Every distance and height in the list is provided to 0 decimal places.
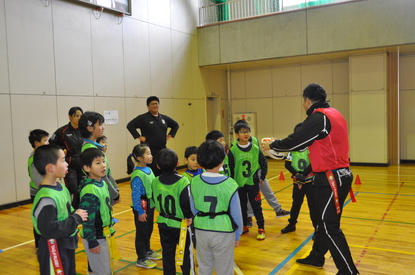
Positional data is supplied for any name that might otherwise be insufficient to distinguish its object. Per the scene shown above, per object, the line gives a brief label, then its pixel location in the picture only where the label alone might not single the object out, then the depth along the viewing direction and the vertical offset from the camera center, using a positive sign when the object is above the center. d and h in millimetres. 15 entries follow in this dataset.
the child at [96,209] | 2787 -708
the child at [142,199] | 3568 -822
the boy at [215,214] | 2604 -721
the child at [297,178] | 4711 -847
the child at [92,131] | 3449 -103
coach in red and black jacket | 3223 -499
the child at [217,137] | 4434 -255
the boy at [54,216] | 2275 -630
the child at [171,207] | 3020 -759
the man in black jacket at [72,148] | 5062 -385
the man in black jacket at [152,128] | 5695 -150
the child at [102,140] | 5325 -301
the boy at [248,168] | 4605 -686
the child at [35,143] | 4480 -269
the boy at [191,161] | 3584 -452
